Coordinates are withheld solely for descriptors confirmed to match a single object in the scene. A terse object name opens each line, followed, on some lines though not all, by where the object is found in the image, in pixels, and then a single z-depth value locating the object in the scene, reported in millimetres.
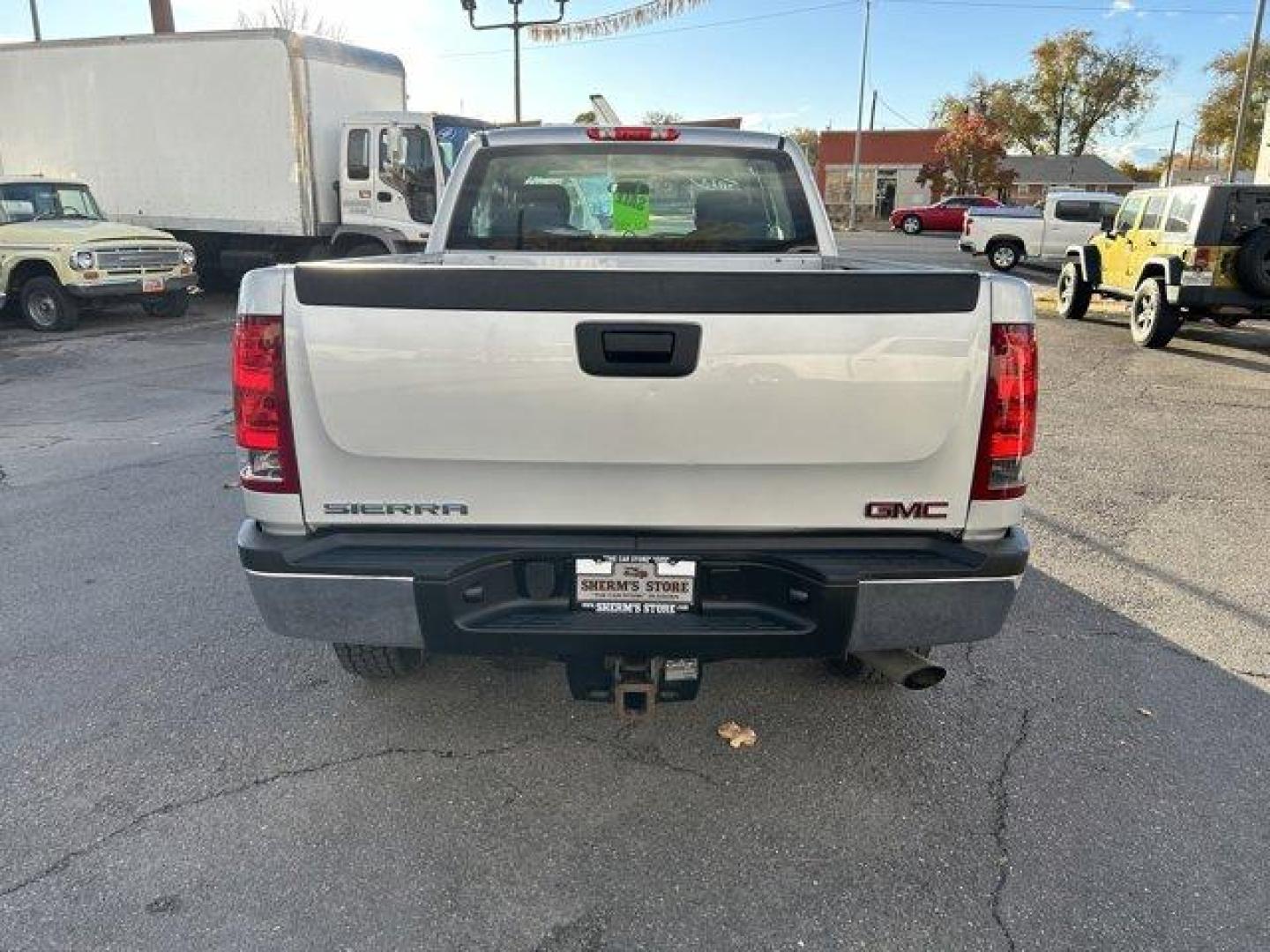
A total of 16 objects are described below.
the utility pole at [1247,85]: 20344
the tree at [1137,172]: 79475
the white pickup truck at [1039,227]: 23281
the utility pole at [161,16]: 20156
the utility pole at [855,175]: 46000
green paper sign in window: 4363
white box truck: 13227
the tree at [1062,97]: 58656
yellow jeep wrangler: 10453
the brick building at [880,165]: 57969
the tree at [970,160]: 53250
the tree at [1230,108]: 49253
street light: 23297
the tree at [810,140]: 70925
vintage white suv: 12234
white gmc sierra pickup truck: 2336
